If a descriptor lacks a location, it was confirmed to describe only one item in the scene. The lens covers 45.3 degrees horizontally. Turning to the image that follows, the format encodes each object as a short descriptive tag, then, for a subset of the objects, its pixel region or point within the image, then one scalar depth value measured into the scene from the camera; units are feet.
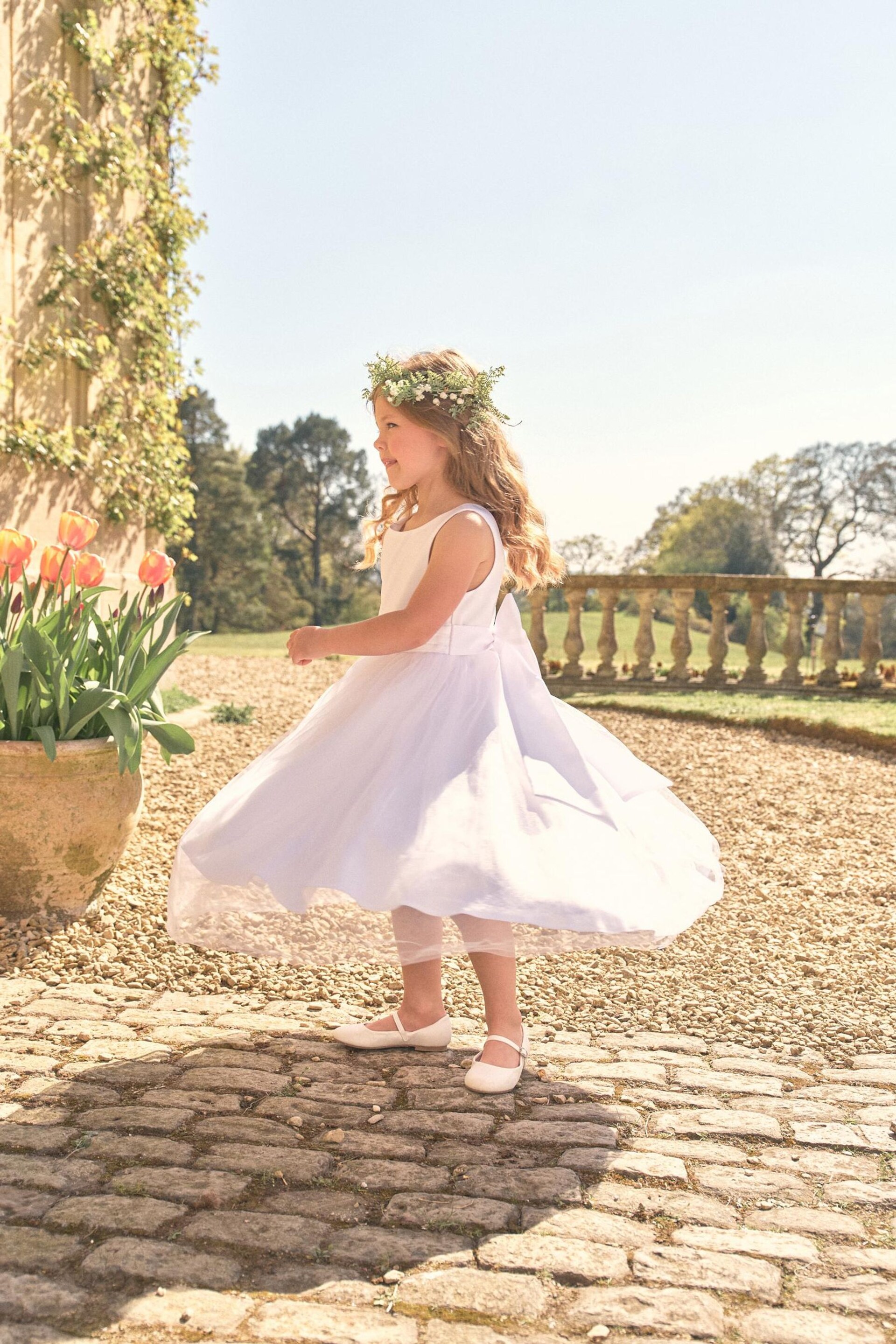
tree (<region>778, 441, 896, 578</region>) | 101.55
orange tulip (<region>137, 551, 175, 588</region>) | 10.96
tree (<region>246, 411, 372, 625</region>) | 98.32
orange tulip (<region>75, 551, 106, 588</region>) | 11.19
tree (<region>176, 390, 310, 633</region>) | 82.69
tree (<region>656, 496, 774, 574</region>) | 99.25
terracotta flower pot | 10.96
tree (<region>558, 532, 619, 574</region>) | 102.63
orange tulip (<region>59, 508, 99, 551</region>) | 10.75
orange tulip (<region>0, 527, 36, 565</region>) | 10.87
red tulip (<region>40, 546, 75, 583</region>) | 11.21
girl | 7.12
